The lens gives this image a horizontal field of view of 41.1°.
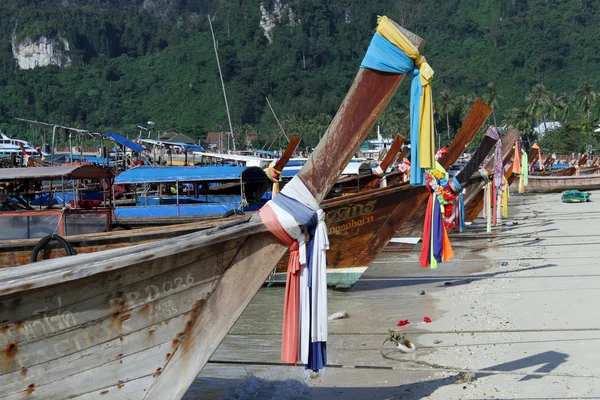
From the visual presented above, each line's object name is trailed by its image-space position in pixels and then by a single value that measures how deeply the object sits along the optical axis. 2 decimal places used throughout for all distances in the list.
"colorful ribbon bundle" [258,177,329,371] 5.65
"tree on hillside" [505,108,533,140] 78.25
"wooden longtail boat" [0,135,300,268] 9.95
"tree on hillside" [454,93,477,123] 79.64
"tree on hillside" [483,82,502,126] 87.12
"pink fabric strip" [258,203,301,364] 5.65
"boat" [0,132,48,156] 41.33
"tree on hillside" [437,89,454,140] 80.94
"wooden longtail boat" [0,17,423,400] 5.08
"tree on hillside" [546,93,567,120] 88.38
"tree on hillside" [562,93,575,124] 87.06
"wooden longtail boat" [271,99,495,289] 12.77
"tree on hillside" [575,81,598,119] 80.31
